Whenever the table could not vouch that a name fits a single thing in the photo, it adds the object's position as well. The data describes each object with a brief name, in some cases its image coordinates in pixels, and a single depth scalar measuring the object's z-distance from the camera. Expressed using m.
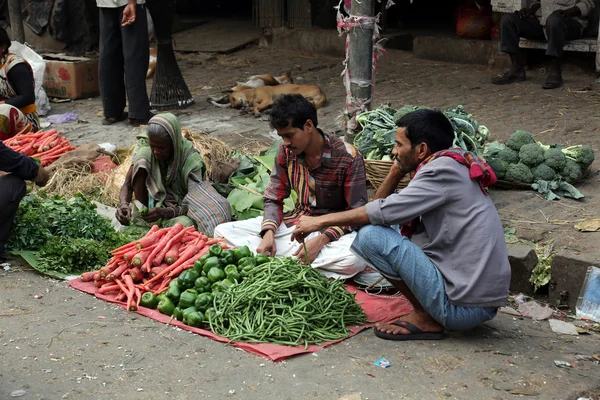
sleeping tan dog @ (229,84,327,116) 8.92
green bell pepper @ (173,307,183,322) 4.27
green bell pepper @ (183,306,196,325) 4.20
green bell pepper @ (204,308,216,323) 4.14
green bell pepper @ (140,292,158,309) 4.45
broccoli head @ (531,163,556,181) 5.79
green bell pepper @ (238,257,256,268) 4.45
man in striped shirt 4.47
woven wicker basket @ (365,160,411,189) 5.77
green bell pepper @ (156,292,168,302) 4.43
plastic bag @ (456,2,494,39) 10.41
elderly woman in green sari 5.39
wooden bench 8.90
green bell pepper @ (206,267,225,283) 4.41
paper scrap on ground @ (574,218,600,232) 5.05
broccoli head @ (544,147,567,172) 5.82
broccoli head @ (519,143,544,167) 5.85
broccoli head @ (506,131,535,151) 6.12
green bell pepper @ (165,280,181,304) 4.39
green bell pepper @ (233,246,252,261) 4.57
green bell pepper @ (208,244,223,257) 4.59
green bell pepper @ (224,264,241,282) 4.36
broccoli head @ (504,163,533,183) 5.80
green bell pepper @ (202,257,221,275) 4.51
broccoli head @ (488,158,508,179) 5.86
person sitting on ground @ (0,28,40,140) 7.36
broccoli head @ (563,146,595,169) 5.94
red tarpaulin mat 3.84
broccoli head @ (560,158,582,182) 5.84
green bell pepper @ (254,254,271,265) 4.46
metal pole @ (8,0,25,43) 11.47
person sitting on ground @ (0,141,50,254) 5.14
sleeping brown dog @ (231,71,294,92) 9.55
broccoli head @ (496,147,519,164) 5.97
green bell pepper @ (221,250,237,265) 4.53
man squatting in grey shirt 3.76
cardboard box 9.98
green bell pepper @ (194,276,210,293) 4.38
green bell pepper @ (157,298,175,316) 4.35
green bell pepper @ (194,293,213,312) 4.22
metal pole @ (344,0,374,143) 6.06
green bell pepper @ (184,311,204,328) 4.14
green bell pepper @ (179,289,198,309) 4.29
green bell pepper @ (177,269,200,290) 4.44
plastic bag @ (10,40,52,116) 9.41
